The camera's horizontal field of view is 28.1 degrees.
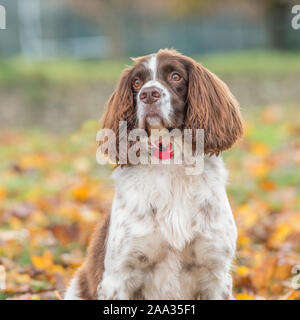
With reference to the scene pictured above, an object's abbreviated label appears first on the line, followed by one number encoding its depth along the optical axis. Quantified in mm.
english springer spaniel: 3463
